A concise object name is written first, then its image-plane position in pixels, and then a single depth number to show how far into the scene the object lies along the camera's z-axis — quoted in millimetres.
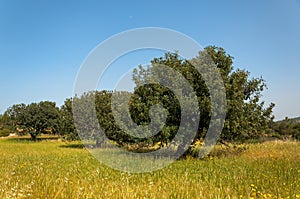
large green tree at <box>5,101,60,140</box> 46969
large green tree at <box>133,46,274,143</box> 14250
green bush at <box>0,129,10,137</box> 63416
